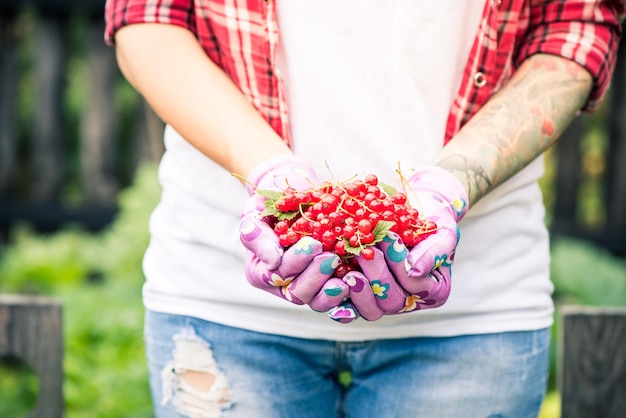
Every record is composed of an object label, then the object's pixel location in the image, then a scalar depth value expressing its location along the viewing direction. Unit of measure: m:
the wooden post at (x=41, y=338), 2.20
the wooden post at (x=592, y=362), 2.17
